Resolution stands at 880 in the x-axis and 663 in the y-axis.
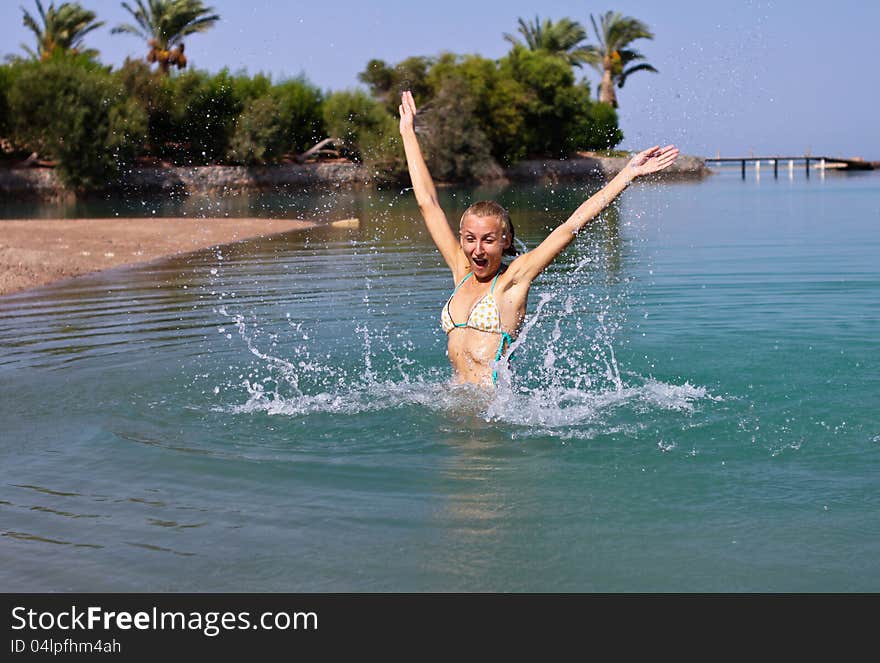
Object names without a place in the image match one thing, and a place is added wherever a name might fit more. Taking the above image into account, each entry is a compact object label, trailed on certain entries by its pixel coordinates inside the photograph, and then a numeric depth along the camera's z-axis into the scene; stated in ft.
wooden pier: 270.46
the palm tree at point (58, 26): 219.41
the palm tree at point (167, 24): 213.25
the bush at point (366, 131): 201.26
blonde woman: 21.79
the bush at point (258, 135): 196.72
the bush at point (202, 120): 192.85
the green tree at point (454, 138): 211.00
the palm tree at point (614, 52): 276.21
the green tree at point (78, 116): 173.06
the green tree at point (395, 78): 231.09
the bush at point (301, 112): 214.28
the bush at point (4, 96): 183.73
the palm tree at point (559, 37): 285.02
